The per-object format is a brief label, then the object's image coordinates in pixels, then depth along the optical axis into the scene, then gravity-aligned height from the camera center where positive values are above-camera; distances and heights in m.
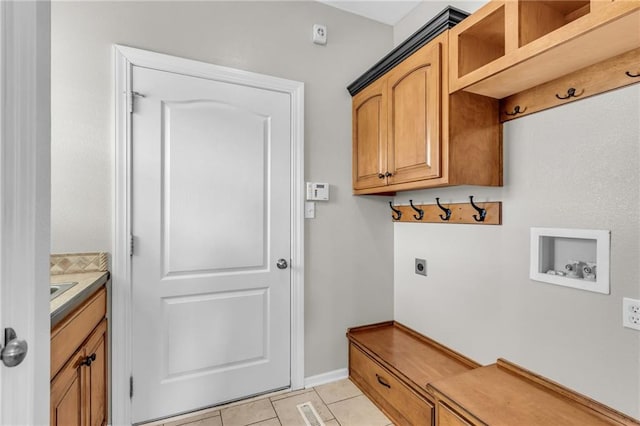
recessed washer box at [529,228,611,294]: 1.18 -0.20
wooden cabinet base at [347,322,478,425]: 1.60 -0.90
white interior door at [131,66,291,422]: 1.75 -0.18
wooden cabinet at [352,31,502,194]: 1.47 +0.43
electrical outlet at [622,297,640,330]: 1.09 -0.37
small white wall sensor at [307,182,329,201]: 2.13 +0.14
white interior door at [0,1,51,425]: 0.59 +0.02
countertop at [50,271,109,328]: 1.00 -0.32
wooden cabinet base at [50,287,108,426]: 1.01 -0.62
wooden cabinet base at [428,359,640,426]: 1.13 -0.77
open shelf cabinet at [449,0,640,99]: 0.95 +0.59
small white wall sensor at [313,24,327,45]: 2.16 +1.26
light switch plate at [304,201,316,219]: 2.14 +0.01
